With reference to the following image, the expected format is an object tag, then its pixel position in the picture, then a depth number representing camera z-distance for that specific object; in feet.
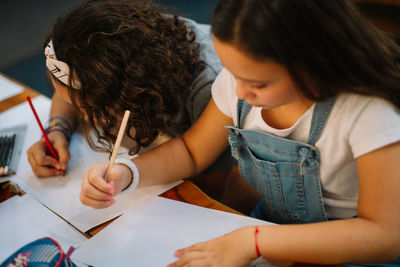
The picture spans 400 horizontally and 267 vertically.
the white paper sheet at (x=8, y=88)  4.43
